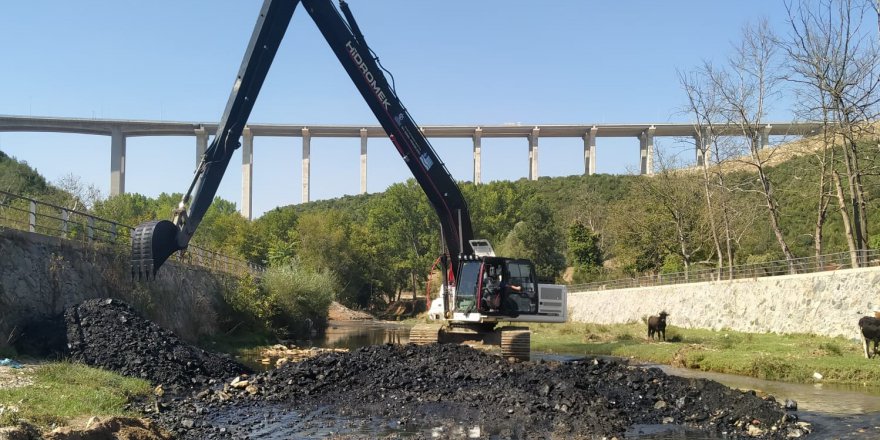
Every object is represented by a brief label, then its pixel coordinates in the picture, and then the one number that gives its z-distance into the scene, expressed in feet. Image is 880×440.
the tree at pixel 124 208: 179.83
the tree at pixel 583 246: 234.79
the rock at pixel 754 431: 43.09
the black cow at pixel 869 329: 69.87
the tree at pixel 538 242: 258.98
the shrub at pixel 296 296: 124.77
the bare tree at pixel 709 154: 138.10
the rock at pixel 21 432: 29.53
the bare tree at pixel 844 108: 98.99
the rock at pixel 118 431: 32.96
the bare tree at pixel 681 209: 179.73
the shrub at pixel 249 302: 111.34
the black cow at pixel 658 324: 106.11
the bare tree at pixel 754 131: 121.09
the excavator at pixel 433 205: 73.10
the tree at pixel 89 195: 203.98
